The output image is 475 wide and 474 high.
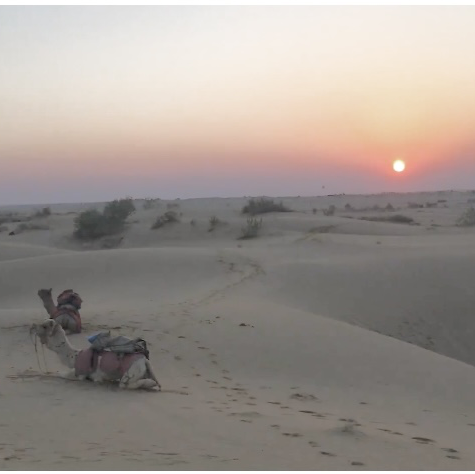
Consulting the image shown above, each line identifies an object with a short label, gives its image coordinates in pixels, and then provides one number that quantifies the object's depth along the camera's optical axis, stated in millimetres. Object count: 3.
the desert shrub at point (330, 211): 51594
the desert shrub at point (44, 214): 50862
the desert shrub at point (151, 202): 60819
